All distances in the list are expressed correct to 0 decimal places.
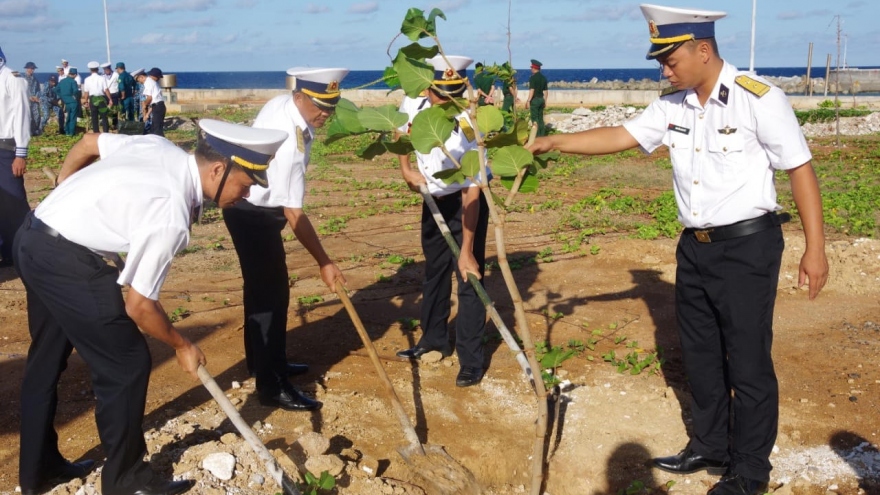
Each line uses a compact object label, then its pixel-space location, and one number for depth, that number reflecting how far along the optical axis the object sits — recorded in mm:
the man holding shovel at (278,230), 4039
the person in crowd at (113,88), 20328
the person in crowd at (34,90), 20047
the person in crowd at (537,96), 17203
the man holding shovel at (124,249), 2922
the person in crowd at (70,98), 20750
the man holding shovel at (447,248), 4660
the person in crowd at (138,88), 19172
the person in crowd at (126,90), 20656
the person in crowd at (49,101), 22422
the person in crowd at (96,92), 19562
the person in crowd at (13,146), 6703
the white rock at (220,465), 3605
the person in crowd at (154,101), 17906
